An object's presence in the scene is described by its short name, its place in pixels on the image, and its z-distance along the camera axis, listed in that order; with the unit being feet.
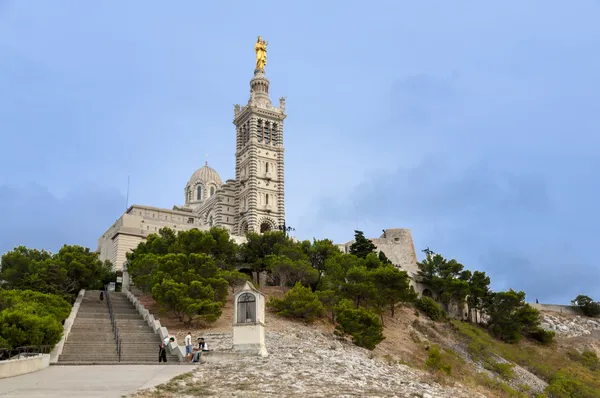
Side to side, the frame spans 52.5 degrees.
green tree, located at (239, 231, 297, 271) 168.25
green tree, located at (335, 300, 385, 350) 113.39
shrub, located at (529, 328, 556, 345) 186.39
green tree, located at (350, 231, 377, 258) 188.03
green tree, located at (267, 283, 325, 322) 121.49
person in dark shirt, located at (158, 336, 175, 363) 74.08
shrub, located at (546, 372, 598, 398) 119.14
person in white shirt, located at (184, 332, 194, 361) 74.90
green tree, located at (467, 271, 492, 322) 193.06
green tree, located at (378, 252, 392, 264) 183.26
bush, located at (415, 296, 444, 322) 175.38
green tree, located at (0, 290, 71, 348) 70.95
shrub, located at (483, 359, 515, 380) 129.27
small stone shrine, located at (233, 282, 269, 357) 73.82
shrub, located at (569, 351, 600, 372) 167.22
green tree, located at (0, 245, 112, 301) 126.63
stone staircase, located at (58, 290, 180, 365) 77.61
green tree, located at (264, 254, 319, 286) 147.64
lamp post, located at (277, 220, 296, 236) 219.18
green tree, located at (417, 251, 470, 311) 189.06
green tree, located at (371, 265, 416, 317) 149.38
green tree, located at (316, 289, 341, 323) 134.00
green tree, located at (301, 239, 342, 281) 173.78
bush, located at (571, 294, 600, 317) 231.09
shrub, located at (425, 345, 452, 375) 94.79
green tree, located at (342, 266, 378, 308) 143.43
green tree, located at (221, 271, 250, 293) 129.49
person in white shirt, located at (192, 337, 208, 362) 70.90
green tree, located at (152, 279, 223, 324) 105.40
